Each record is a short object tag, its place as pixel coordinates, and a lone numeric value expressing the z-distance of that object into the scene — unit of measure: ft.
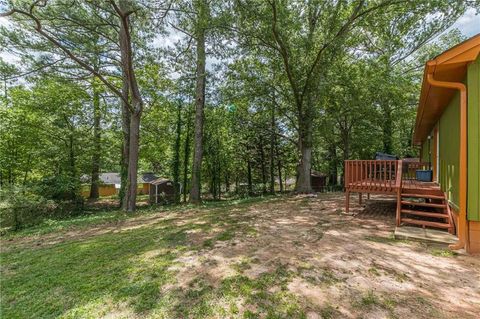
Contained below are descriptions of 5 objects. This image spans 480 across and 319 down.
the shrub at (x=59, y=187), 38.81
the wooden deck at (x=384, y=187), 18.85
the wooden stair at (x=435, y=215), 15.62
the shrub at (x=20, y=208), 26.27
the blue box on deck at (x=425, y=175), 27.02
